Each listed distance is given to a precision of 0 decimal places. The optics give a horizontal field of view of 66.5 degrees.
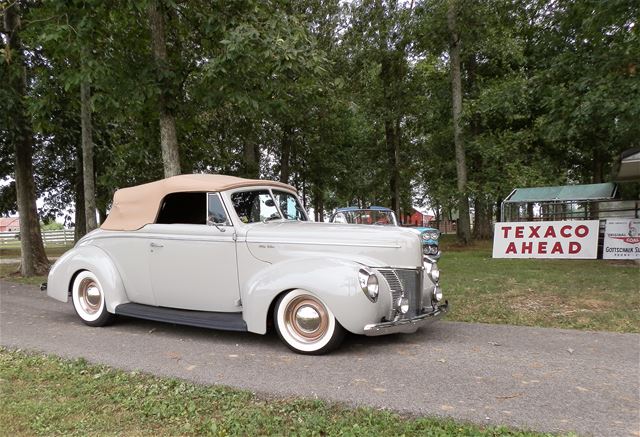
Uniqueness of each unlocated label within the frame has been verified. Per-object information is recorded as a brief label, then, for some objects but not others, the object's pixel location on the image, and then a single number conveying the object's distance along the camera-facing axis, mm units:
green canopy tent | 17250
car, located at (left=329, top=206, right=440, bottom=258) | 12719
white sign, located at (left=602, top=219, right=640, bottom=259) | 13570
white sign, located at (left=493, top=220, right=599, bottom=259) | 13758
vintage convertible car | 5062
